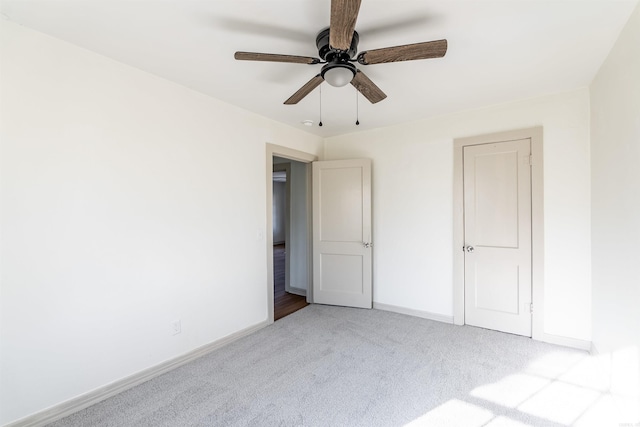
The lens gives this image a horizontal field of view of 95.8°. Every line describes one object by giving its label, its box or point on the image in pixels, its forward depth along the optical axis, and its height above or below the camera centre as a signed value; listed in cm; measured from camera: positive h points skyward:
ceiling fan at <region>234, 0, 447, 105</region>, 137 +89
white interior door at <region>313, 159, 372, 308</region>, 386 -27
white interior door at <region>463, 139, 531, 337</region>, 296 -24
